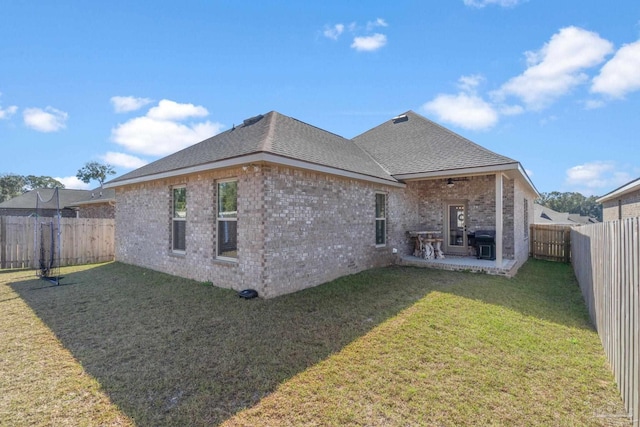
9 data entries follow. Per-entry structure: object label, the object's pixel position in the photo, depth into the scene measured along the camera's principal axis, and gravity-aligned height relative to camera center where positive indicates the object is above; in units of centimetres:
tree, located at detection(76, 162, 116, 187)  5581 +880
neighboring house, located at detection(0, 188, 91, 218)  2662 +129
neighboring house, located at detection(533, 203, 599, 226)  2849 -14
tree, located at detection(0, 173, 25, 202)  4962 +557
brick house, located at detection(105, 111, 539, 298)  624 +37
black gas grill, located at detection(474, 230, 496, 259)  998 -99
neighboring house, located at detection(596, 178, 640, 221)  1249 +77
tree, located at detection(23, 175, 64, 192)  5601 +730
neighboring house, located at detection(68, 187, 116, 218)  1861 +77
